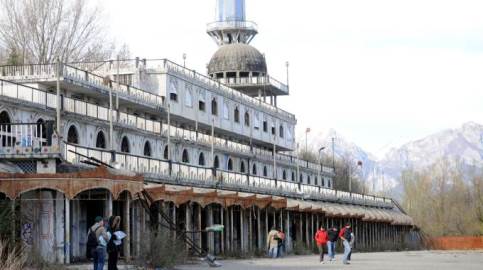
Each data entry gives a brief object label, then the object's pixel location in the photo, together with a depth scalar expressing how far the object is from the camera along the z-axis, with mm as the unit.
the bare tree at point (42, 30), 77000
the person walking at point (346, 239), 43406
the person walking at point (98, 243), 29609
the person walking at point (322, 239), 45312
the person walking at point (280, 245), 53119
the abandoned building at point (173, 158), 37656
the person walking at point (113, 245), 30344
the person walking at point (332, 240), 47859
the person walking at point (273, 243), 52688
